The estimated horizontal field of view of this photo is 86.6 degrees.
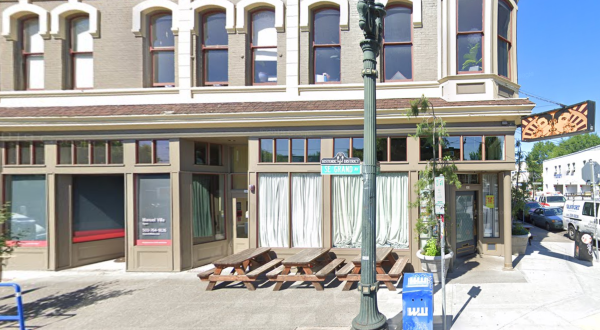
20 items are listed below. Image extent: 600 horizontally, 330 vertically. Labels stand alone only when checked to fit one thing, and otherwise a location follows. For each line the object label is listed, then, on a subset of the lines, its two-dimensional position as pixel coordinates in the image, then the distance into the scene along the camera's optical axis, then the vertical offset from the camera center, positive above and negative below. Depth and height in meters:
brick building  8.48 +1.28
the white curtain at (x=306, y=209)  8.88 -1.28
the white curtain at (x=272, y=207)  8.99 -1.23
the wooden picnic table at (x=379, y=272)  6.88 -2.44
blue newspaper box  4.84 -2.19
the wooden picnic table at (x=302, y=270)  7.17 -2.49
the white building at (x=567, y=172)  37.84 -1.35
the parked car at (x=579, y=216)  11.58 -2.10
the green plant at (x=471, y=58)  8.59 +2.84
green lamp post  4.86 -0.45
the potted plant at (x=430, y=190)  7.21 -0.66
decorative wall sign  7.86 +1.04
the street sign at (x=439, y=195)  5.32 -0.55
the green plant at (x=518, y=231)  10.27 -2.23
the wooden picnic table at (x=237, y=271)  7.30 -2.53
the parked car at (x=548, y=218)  15.40 -2.80
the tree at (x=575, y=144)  71.62 +4.25
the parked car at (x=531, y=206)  18.92 -2.79
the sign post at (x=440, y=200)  5.26 -0.63
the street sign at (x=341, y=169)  5.46 -0.10
